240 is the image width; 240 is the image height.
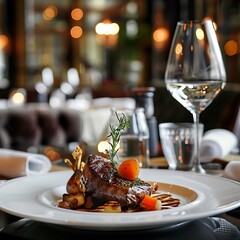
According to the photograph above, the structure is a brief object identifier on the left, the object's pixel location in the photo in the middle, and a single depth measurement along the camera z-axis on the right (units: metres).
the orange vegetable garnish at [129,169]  0.69
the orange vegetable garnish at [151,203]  0.66
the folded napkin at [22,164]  0.93
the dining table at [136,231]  0.60
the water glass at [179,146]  0.96
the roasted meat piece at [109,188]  0.67
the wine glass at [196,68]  0.92
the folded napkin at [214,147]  1.09
